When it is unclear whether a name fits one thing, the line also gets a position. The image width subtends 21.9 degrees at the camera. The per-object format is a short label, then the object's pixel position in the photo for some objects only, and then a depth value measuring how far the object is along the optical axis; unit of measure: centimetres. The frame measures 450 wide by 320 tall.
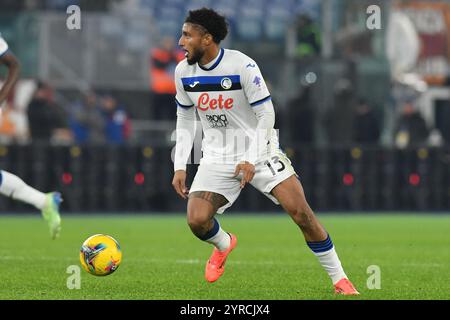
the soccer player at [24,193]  1156
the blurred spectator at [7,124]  2177
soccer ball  925
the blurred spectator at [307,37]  2389
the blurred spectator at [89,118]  2233
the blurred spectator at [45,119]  2105
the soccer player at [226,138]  873
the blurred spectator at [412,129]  2302
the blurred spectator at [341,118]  2252
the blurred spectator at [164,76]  2298
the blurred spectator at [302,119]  2225
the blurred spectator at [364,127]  2252
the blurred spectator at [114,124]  2198
